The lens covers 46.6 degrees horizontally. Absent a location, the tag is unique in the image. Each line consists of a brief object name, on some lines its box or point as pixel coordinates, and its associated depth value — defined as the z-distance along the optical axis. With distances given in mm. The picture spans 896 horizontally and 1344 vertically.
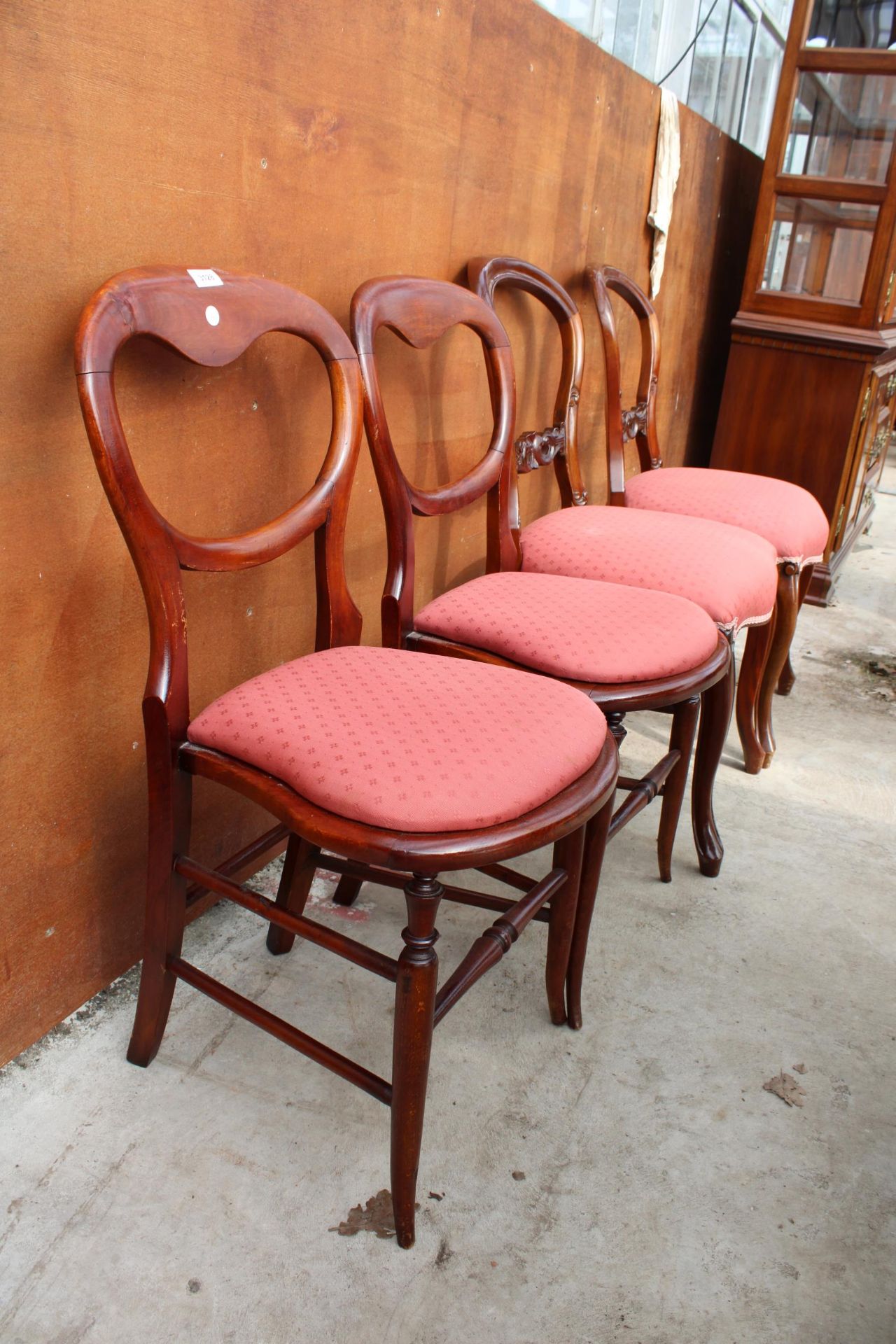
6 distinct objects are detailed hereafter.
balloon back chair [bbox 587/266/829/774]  2176
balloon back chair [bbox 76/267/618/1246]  1010
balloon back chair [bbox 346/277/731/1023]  1401
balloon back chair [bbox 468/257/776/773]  1755
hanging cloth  2570
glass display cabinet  3008
